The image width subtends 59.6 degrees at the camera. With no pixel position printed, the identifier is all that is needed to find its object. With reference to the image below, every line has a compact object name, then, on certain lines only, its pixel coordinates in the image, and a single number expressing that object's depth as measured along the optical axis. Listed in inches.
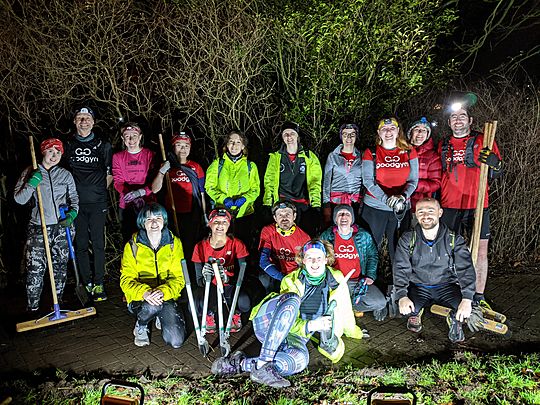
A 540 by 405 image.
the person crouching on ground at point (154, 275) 190.2
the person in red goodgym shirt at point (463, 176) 215.6
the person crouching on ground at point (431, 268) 194.5
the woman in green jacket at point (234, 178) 237.9
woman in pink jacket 232.8
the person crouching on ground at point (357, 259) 211.3
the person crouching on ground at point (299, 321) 159.3
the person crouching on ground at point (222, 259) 203.2
